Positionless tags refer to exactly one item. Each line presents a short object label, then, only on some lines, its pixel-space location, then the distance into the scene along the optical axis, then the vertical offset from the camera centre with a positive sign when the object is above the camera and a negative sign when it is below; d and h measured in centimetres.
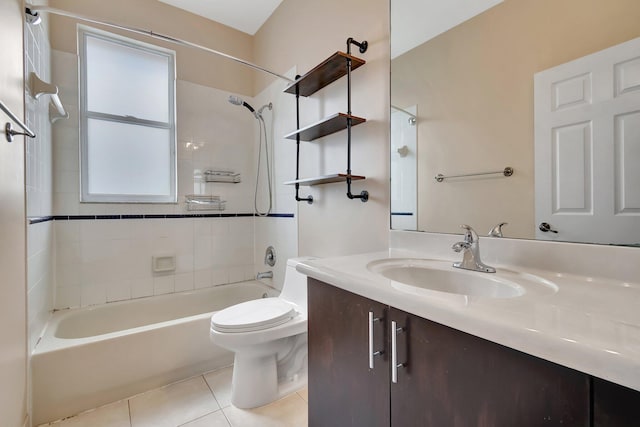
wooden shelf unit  154 +55
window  206 +70
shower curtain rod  134 +103
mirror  82 +33
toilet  144 -70
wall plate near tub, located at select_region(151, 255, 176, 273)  222 -39
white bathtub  140 -78
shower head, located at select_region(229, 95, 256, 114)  220 +85
